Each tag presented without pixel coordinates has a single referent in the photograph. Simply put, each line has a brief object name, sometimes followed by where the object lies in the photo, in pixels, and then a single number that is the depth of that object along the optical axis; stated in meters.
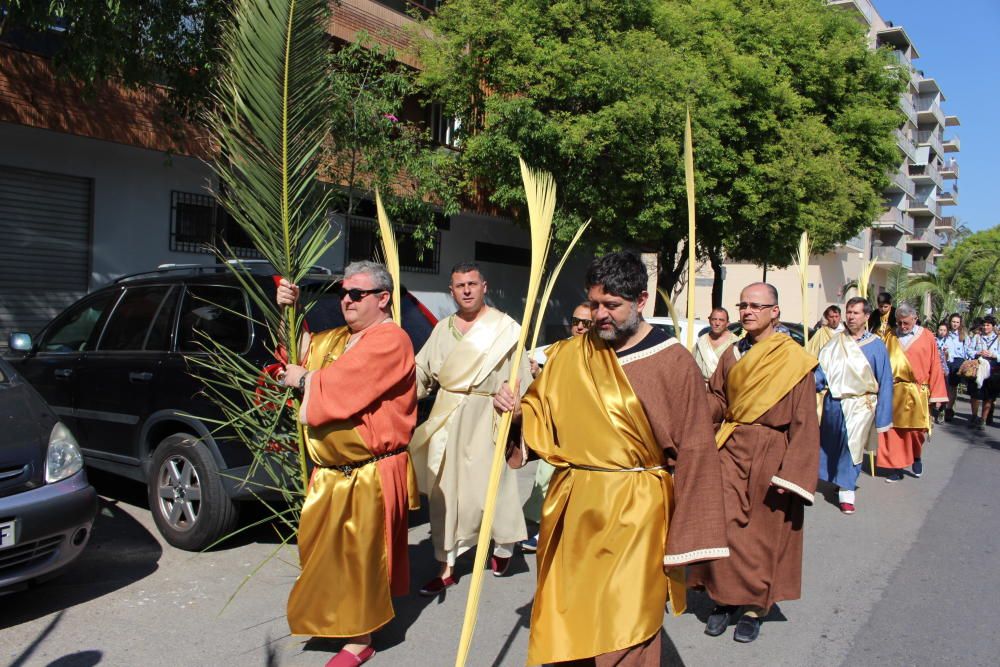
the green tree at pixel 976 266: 28.44
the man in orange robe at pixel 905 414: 9.19
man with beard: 2.97
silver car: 4.06
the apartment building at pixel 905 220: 43.56
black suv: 5.13
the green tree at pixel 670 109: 13.77
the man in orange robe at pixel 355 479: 3.67
